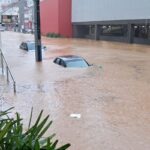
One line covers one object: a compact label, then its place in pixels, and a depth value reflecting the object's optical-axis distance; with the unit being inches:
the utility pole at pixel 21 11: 3863.2
